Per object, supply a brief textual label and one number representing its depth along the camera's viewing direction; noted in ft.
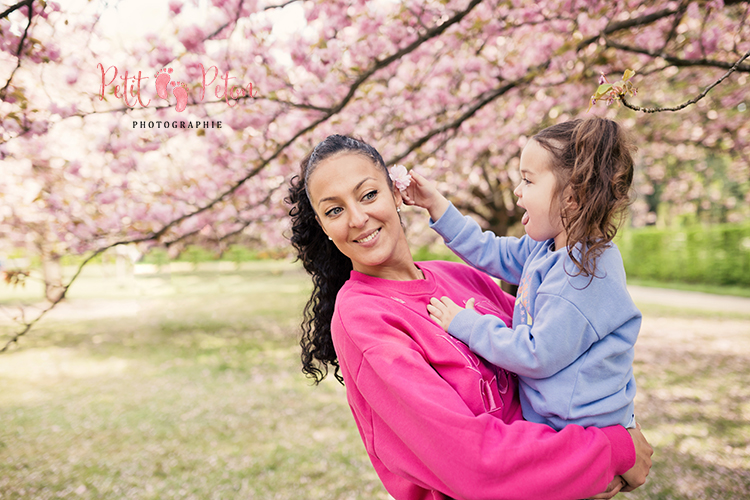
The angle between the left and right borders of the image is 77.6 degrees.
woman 3.69
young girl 4.23
